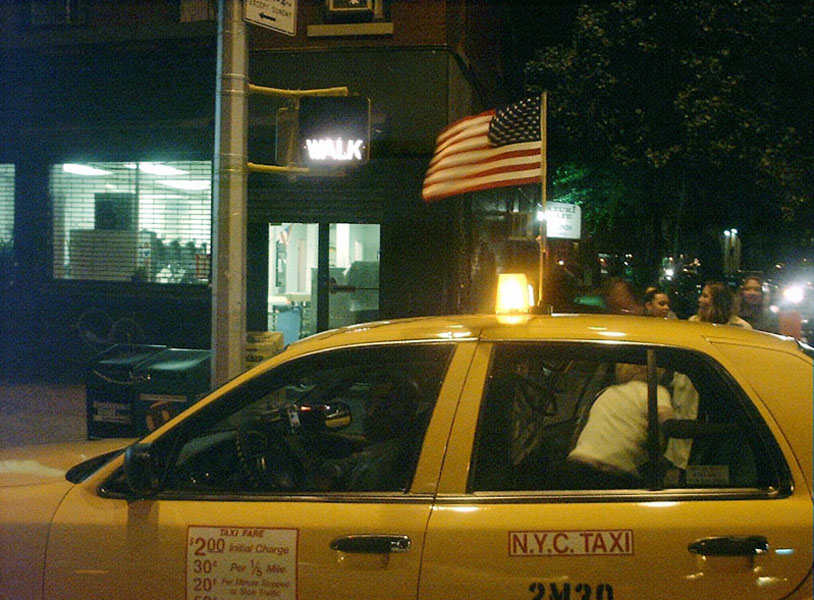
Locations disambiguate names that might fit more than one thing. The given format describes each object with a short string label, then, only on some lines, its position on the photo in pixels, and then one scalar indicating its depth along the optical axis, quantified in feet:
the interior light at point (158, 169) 41.93
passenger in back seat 9.40
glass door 40.52
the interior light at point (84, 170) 42.93
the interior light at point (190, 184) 41.55
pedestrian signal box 22.03
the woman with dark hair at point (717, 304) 23.00
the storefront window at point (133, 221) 41.42
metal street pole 18.89
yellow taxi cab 8.64
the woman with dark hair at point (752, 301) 28.73
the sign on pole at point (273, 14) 19.15
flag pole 17.63
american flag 20.53
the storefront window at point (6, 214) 43.88
